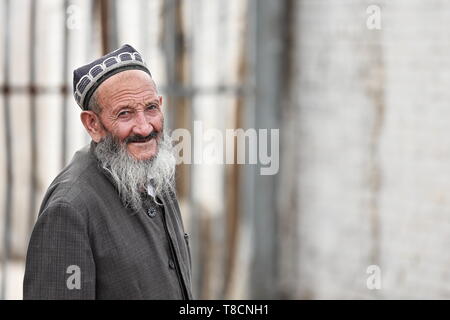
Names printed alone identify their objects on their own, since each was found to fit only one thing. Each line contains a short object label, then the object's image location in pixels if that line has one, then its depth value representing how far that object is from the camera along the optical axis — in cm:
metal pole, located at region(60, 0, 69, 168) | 904
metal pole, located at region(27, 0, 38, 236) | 904
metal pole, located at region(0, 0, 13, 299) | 894
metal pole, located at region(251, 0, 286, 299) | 972
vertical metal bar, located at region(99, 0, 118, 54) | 917
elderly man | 438
